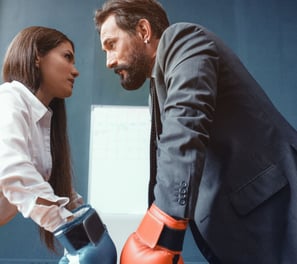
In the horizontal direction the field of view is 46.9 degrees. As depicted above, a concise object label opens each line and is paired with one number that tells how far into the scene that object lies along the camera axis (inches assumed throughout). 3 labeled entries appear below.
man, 25.1
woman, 32.3
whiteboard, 86.0
